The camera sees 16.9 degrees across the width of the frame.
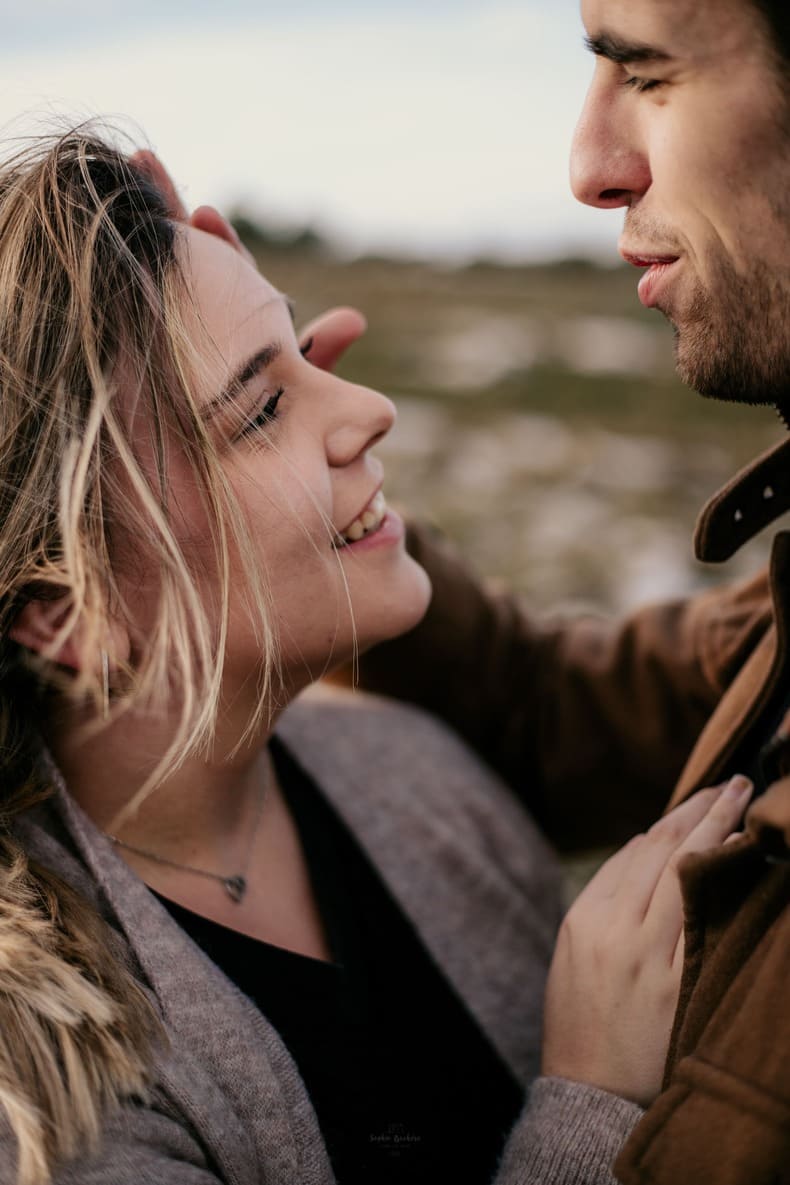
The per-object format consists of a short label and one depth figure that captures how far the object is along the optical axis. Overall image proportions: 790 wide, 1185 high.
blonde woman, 0.86
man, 0.83
